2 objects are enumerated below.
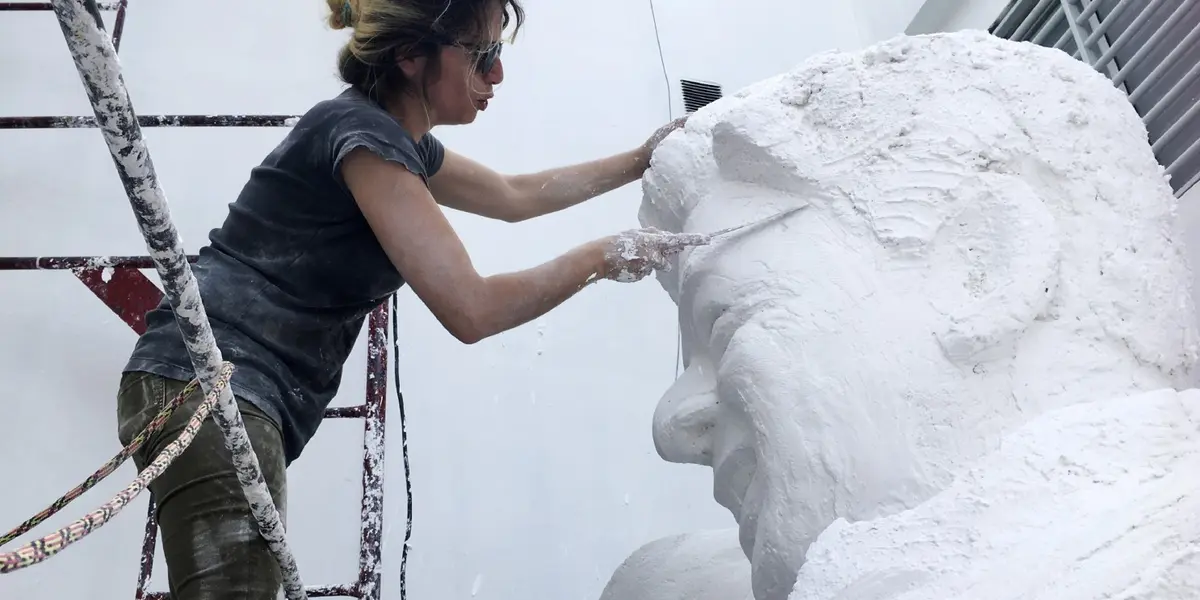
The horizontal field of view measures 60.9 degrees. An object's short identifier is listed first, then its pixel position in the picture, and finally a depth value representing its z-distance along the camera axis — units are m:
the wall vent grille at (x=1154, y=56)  1.65
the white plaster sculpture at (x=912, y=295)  0.99
